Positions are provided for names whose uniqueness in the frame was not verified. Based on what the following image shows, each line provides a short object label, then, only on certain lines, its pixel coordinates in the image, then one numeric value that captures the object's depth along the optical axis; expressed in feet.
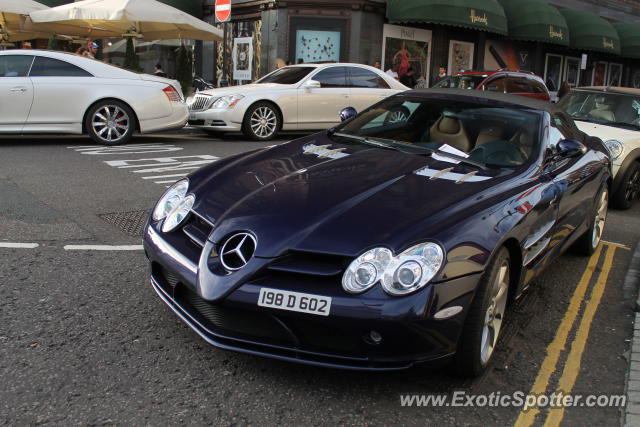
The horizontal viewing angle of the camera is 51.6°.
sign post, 46.37
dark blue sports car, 9.06
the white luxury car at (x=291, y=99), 38.88
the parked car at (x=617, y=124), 25.43
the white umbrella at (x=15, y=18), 52.95
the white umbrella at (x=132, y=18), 48.90
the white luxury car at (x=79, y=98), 32.76
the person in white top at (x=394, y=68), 74.54
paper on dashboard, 13.15
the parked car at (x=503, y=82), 49.47
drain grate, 18.38
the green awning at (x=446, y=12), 68.33
